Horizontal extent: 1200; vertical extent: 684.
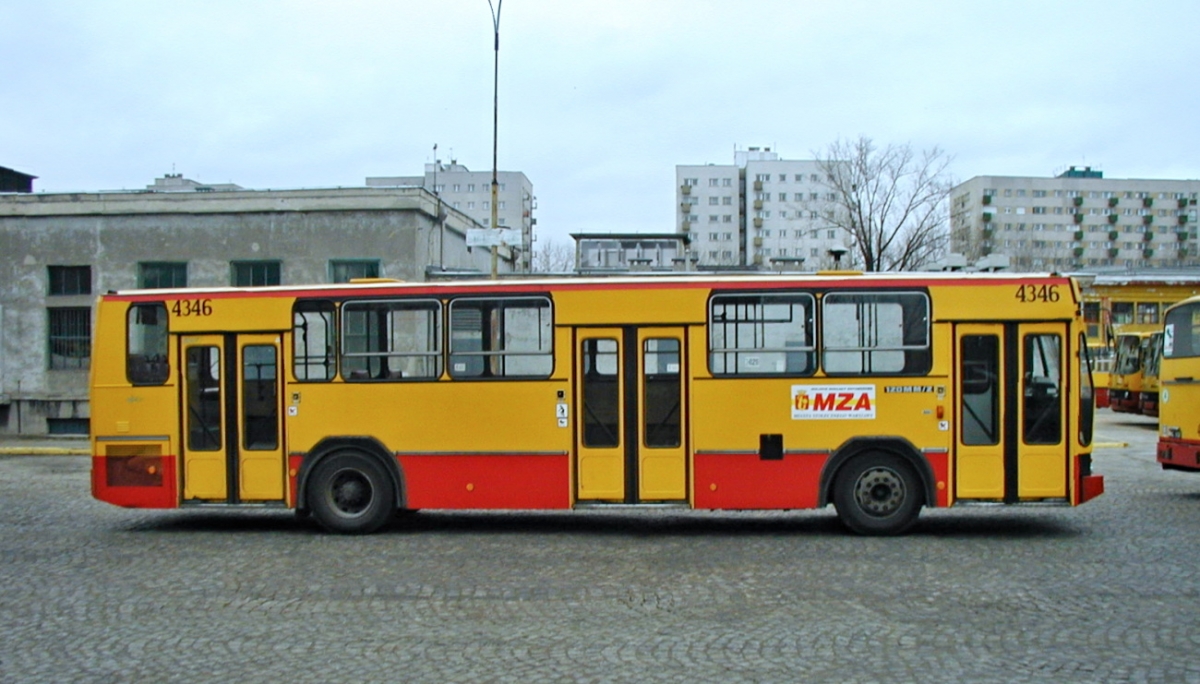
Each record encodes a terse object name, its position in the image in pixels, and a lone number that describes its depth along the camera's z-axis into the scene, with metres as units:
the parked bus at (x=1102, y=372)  33.61
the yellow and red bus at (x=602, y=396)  10.84
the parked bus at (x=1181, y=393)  13.59
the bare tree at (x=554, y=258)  71.44
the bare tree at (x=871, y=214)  43.34
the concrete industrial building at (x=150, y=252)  25.11
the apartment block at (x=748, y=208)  117.06
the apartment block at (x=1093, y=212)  118.44
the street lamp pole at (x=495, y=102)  22.60
